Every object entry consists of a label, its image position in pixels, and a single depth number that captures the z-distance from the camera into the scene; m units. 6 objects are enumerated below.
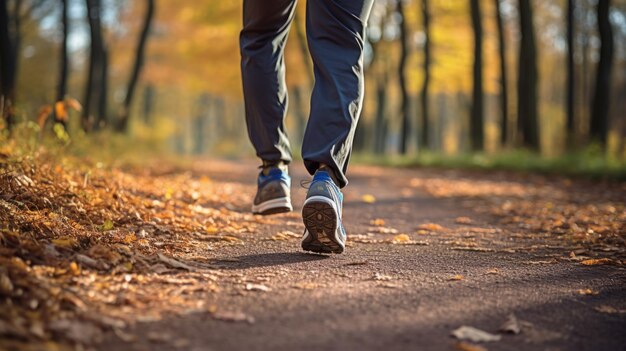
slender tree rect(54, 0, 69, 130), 12.28
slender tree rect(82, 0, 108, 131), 13.62
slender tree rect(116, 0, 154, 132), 16.25
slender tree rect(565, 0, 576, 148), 14.94
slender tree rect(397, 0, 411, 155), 19.27
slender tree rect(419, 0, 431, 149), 18.69
